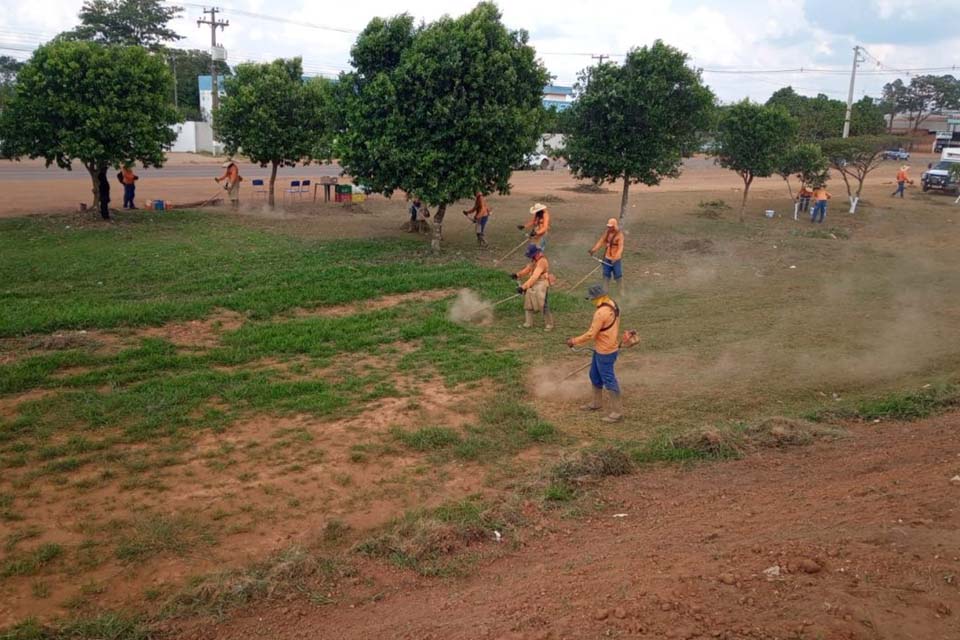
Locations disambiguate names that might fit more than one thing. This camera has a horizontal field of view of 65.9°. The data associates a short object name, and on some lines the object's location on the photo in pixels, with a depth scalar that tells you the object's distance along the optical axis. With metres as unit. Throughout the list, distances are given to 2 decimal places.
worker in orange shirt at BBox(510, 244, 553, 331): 12.47
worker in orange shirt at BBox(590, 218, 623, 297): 14.81
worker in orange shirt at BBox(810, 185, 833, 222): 27.17
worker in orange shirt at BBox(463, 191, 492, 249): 19.38
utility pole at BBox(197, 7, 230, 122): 42.75
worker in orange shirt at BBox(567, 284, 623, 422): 8.91
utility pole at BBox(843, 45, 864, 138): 48.56
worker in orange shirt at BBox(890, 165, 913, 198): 35.56
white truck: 37.58
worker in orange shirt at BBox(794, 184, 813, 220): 28.94
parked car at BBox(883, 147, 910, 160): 59.49
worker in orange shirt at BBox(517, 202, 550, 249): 15.27
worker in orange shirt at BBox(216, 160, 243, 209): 23.91
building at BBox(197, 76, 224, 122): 56.55
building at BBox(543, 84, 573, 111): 75.00
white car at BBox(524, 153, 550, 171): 48.94
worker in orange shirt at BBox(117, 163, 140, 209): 21.64
